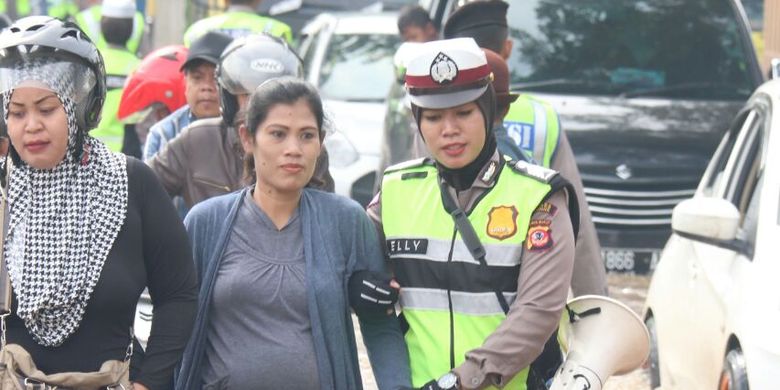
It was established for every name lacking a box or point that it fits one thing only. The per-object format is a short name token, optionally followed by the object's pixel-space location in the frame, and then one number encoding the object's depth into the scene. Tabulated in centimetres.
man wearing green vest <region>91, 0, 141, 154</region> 1374
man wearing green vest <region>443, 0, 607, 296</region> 925
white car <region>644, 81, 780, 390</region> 897
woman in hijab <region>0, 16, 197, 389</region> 667
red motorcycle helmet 1245
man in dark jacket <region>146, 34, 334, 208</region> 960
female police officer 713
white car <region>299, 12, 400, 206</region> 1815
